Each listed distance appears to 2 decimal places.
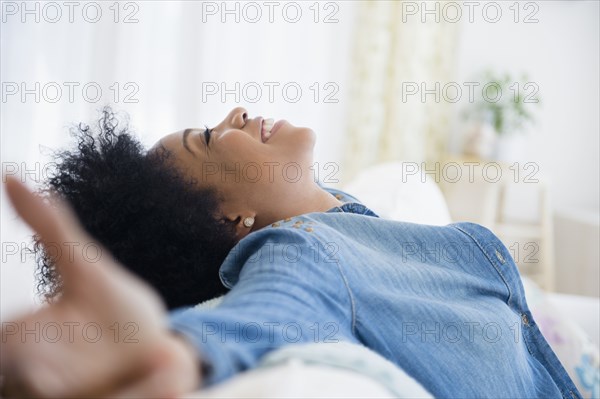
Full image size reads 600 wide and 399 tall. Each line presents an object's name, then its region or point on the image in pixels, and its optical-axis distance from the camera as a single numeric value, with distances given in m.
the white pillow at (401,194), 1.62
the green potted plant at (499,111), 3.70
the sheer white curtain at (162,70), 2.31
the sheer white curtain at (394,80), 3.80
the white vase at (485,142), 3.70
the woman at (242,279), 0.38
